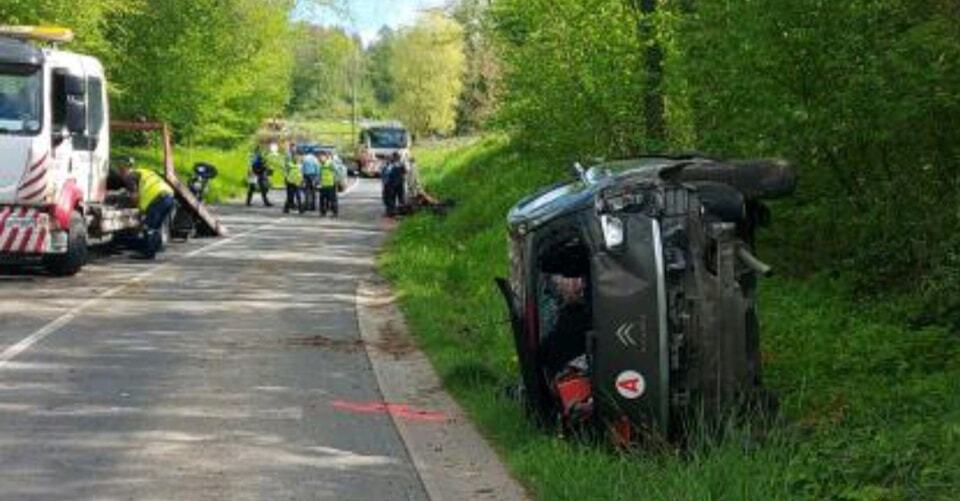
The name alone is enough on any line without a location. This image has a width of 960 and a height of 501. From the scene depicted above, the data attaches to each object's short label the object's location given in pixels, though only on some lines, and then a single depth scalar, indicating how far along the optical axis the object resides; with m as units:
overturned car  6.93
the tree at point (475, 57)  32.54
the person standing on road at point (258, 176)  40.28
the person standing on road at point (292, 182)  36.56
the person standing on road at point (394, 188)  35.03
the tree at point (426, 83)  80.31
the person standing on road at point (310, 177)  35.44
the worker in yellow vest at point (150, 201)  21.53
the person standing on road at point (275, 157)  52.41
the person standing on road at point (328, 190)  35.72
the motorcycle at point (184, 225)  25.41
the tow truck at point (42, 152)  16.95
